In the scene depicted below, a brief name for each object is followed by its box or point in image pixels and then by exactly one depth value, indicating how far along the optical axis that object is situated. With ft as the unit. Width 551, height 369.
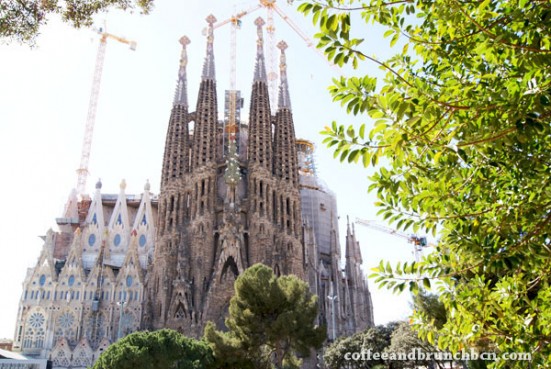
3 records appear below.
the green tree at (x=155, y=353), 60.80
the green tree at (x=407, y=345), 66.39
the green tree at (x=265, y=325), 70.13
